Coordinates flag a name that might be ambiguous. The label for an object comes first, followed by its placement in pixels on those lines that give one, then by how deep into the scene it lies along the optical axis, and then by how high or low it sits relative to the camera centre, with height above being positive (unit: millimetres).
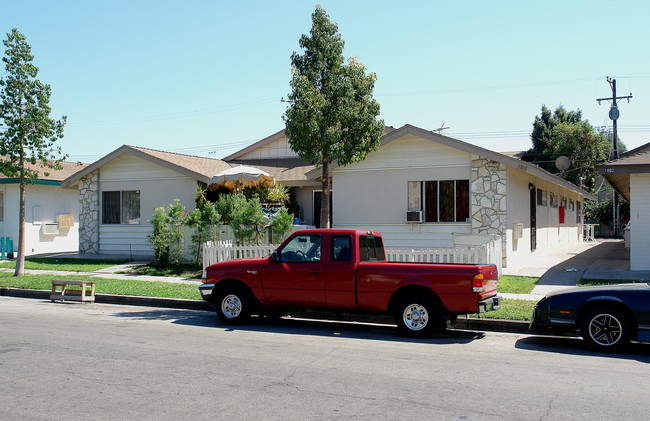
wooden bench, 14070 -1303
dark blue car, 8125 -1024
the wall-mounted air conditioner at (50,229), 25844 +416
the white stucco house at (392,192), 17594 +1636
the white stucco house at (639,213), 15609 +770
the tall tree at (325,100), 13992 +3388
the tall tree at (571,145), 43125 +7182
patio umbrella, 19500 +2061
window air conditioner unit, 18266 +735
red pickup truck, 9273 -722
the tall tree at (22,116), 17188 +3599
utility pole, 33688 +7103
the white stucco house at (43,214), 24891 +1082
